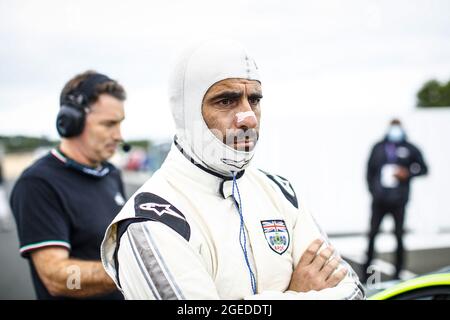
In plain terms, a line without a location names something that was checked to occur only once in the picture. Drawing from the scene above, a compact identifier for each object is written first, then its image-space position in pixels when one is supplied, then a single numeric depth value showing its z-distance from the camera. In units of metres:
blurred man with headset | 1.52
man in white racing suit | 1.03
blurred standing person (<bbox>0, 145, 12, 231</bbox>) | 6.77
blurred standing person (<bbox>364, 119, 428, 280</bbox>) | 4.09
